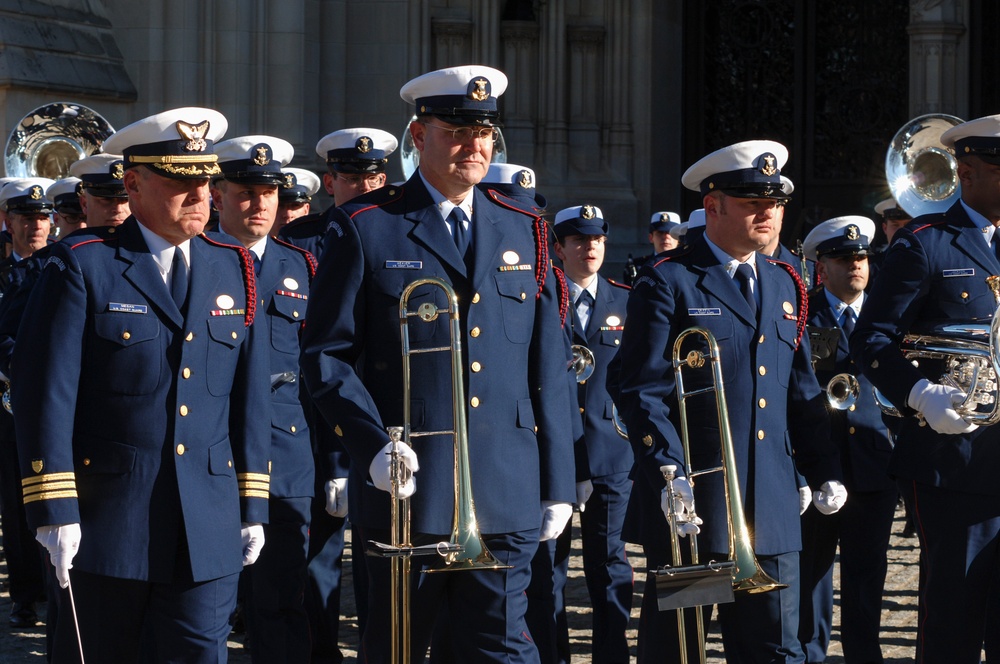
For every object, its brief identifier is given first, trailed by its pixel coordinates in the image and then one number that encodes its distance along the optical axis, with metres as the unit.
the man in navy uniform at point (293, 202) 16.23
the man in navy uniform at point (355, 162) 15.70
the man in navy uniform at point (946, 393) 11.07
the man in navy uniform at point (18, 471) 17.03
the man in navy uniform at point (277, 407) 13.02
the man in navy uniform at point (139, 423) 9.38
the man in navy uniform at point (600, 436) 14.69
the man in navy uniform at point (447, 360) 9.81
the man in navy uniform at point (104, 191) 13.37
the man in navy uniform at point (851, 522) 14.31
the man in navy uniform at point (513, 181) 14.83
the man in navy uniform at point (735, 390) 11.05
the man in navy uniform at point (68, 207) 16.20
